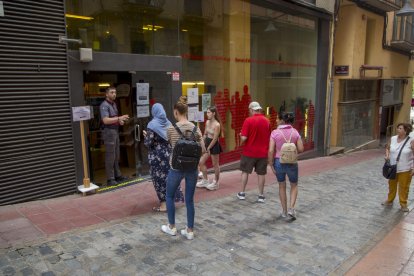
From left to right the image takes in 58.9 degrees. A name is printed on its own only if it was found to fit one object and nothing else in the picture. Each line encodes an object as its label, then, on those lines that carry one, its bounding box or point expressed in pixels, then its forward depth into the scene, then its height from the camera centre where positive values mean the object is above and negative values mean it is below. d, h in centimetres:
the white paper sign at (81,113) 602 -48
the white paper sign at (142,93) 747 -19
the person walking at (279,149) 545 -102
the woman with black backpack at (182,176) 461 -115
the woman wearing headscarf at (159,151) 533 -99
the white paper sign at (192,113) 861 -68
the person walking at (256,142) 630 -100
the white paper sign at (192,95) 862 -27
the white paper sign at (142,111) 751 -55
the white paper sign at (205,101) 903 -42
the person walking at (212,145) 678 -114
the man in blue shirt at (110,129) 668 -83
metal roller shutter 554 -31
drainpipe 1341 -11
